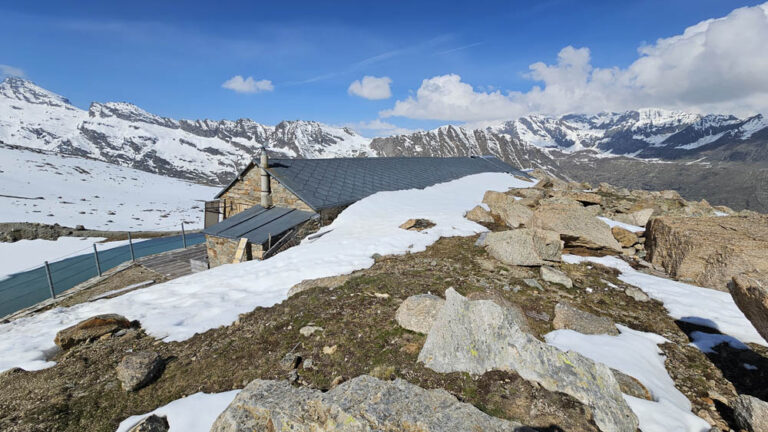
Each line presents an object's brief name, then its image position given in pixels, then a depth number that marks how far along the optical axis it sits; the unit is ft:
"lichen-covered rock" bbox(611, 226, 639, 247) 35.58
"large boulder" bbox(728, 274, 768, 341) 14.80
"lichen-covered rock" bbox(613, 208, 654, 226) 46.52
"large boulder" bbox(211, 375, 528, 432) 10.24
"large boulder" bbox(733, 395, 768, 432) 11.57
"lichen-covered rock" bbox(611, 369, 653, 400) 13.87
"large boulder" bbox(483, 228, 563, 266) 30.22
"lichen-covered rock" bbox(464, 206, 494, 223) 50.88
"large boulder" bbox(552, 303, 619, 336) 19.40
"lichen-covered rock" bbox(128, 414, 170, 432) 13.16
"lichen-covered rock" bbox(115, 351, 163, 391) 17.12
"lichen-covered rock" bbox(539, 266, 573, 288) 26.55
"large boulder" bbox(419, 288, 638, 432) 12.24
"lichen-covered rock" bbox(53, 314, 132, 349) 22.07
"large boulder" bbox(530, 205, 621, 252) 34.14
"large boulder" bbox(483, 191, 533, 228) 45.32
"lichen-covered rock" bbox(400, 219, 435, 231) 47.72
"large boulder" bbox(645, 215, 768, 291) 24.62
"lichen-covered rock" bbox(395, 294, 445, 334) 18.76
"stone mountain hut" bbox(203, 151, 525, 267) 54.44
